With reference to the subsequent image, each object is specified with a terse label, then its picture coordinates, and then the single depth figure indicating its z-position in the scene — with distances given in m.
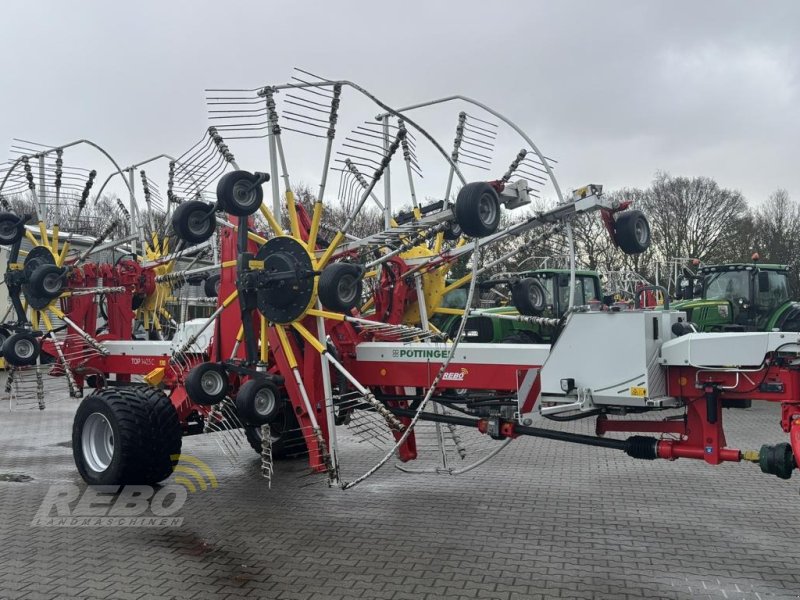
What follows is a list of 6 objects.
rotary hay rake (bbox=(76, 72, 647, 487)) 6.23
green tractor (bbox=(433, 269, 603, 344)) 15.43
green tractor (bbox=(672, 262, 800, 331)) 15.30
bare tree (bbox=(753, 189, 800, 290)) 41.47
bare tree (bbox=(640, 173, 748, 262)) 40.06
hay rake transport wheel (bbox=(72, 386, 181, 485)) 7.25
